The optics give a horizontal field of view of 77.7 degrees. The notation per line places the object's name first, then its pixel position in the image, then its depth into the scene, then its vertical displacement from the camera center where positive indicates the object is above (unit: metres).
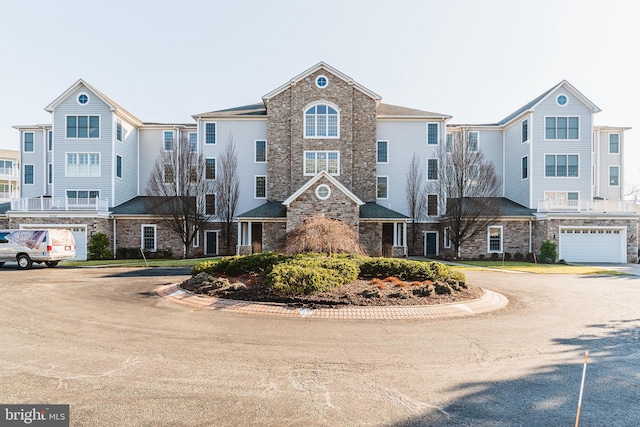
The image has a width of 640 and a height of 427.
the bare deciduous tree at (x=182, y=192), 30.56 +1.88
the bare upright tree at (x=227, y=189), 32.72 +2.21
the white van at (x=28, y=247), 20.95 -1.66
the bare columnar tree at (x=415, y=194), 33.28 +1.84
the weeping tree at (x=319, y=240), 15.57 -0.95
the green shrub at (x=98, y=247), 29.05 -2.31
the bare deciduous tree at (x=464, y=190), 29.97 +2.10
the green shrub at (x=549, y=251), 28.72 -2.57
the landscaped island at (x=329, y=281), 10.94 -2.06
